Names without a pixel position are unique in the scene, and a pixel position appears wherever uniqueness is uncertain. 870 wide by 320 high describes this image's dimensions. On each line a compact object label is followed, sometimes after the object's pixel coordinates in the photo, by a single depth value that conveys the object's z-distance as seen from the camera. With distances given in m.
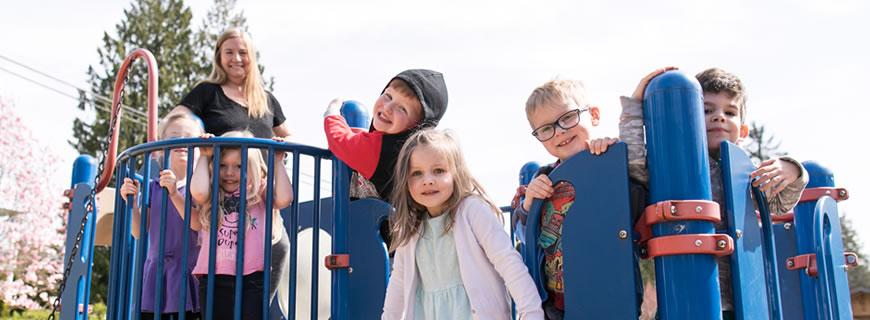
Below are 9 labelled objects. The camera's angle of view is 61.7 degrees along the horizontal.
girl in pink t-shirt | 3.44
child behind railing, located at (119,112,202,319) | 3.67
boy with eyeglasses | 2.82
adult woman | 4.55
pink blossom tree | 15.37
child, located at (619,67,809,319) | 2.55
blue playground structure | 2.35
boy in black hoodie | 3.46
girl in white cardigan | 2.84
